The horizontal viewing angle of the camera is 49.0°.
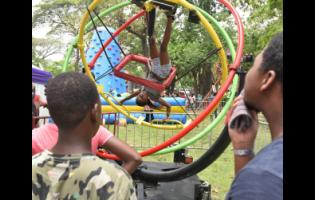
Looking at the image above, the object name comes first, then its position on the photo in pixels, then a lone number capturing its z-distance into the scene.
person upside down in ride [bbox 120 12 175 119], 4.18
